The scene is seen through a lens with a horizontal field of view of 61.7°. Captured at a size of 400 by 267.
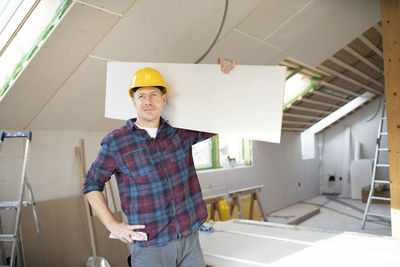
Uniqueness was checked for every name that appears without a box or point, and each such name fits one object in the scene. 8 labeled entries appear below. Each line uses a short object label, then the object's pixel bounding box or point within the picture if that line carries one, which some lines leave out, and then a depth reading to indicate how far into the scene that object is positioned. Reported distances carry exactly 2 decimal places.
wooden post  3.36
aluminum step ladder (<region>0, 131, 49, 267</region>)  2.37
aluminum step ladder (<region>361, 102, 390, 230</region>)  4.68
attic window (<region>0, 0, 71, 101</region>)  2.36
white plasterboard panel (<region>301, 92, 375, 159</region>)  7.76
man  1.49
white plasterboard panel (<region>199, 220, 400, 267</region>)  1.86
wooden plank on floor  5.67
